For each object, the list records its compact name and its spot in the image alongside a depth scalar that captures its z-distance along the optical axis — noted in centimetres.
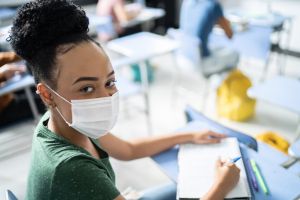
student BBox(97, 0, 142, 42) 321
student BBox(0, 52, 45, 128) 141
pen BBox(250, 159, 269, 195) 99
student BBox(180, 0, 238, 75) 240
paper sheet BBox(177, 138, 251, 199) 92
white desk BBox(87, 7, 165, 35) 320
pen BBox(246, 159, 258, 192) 98
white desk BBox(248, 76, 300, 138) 153
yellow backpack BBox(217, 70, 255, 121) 254
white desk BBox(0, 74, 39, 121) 199
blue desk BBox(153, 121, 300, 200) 97
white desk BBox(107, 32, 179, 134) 206
